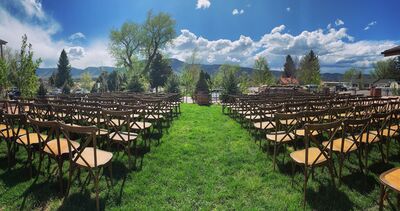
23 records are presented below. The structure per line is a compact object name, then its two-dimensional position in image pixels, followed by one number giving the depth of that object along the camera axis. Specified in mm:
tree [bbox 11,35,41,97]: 12188
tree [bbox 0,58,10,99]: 11867
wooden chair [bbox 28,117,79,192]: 3639
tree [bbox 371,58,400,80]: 61938
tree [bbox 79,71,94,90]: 61559
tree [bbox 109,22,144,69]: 36219
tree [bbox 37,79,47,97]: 20039
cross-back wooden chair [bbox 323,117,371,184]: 3890
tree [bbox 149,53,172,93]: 33375
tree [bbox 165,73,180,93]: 23206
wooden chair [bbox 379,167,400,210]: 2789
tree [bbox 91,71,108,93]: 37147
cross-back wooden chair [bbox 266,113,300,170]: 4630
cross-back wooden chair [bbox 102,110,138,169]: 4703
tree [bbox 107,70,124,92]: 42525
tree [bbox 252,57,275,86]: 46906
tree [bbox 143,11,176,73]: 35594
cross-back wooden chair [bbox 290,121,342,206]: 3484
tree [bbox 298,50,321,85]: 39625
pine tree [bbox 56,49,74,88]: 56094
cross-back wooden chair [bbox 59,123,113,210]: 3312
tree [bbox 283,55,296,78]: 77312
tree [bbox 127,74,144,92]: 23344
